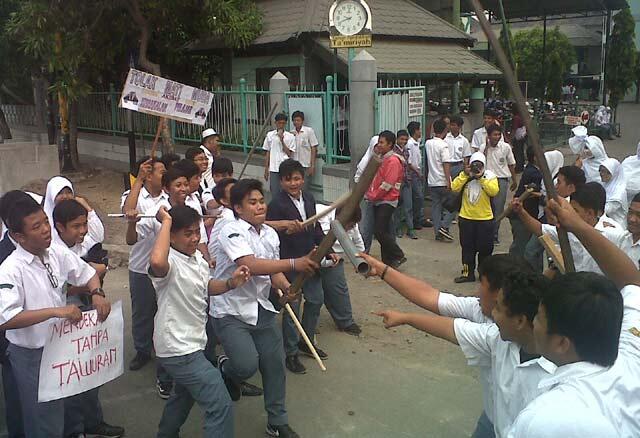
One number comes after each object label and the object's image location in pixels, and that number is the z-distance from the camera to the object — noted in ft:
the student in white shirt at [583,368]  5.41
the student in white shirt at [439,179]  29.01
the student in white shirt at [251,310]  12.09
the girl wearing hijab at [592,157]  20.41
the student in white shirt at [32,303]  10.25
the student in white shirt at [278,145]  31.24
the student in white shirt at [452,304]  9.51
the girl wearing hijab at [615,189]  17.39
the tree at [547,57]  83.41
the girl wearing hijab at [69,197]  13.91
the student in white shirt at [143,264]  15.37
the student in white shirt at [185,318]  10.91
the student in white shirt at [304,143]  31.55
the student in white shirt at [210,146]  22.95
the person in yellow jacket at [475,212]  22.27
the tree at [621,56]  81.10
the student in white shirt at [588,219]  12.88
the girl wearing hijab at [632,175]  18.75
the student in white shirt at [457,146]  29.94
